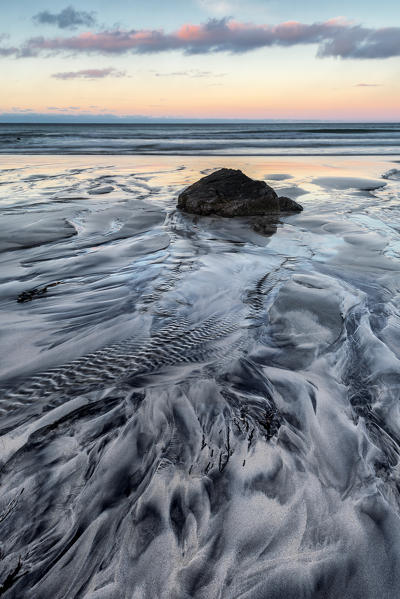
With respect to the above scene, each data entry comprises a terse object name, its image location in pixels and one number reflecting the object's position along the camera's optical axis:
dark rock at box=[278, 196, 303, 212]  7.29
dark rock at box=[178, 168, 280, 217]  7.11
